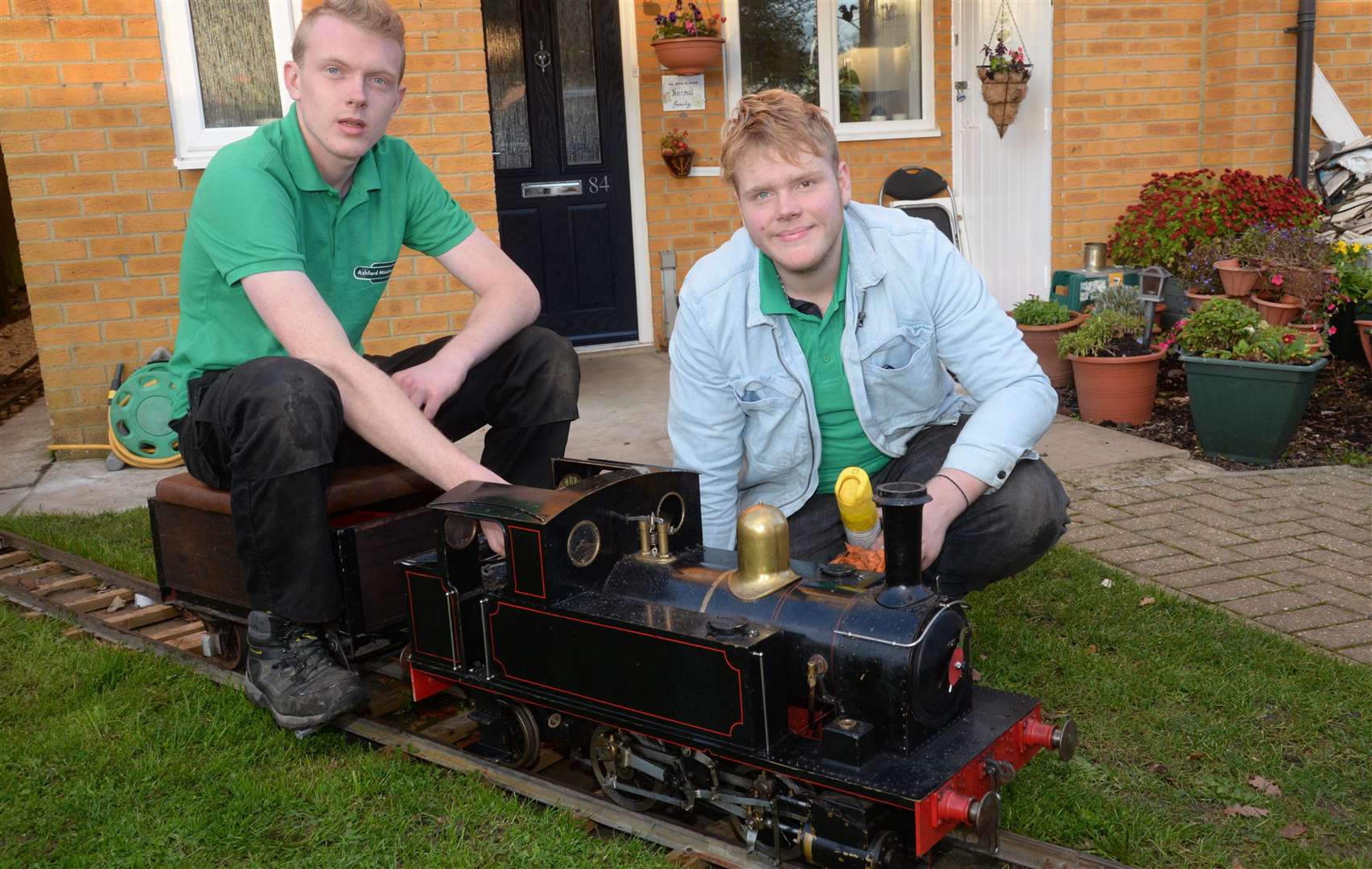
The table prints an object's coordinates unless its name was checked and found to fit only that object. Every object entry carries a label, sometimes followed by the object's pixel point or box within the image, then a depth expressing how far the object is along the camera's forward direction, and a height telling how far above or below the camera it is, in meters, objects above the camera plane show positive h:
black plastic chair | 8.18 -0.05
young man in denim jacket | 3.08 -0.47
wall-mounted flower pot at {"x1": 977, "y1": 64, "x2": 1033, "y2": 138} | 7.98 +0.54
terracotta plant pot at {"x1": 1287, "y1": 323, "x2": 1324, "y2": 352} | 5.75 -0.84
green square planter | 5.40 -1.06
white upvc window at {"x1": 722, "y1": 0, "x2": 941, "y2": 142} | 8.47 +0.87
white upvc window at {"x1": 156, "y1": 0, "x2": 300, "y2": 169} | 6.22 +0.76
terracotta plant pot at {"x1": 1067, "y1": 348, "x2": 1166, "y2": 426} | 6.26 -1.09
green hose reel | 6.11 -0.96
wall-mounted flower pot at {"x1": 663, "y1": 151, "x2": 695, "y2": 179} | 8.36 +0.20
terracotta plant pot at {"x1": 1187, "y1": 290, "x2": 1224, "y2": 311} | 6.81 -0.72
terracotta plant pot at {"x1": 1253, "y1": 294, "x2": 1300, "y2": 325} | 6.42 -0.76
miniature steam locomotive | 2.28 -0.94
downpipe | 7.57 +0.45
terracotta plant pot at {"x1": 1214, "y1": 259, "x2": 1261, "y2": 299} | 6.67 -0.61
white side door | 8.12 +0.06
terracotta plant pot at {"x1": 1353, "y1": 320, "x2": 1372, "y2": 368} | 6.50 -0.92
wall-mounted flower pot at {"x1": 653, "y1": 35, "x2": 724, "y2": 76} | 7.94 +0.89
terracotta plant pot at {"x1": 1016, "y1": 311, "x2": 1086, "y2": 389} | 7.06 -0.99
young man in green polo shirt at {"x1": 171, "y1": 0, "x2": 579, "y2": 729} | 2.99 -0.38
